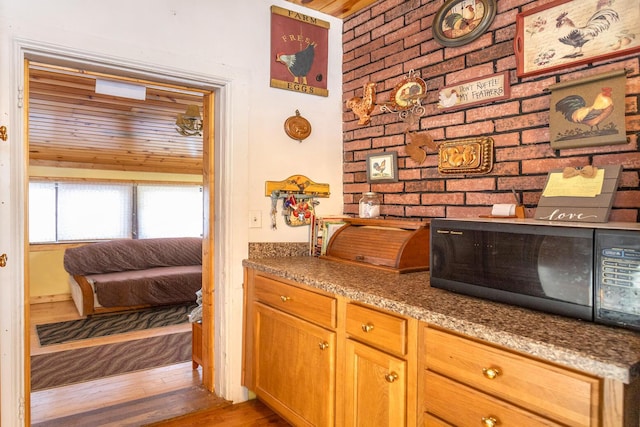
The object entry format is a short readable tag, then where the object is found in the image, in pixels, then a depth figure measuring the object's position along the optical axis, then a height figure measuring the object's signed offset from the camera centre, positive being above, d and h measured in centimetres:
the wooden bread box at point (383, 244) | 185 -16
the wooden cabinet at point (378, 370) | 135 -55
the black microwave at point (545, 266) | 99 -15
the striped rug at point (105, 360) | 279 -110
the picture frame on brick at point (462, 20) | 180 +86
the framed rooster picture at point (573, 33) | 138 +64
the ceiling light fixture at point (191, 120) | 316 +71
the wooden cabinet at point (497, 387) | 92 -44
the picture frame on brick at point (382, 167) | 226 +25
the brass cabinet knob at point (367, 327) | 149 -41
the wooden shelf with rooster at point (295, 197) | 244 +9
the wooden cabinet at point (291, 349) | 172 -64
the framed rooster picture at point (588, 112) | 138 +35
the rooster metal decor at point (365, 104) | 236 +63
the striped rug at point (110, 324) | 376 -110
